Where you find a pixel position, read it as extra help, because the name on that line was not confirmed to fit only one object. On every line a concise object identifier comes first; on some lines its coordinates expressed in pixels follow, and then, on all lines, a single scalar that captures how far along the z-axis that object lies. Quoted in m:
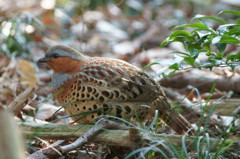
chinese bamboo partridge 8.43
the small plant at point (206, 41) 6.52
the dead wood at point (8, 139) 3.62
